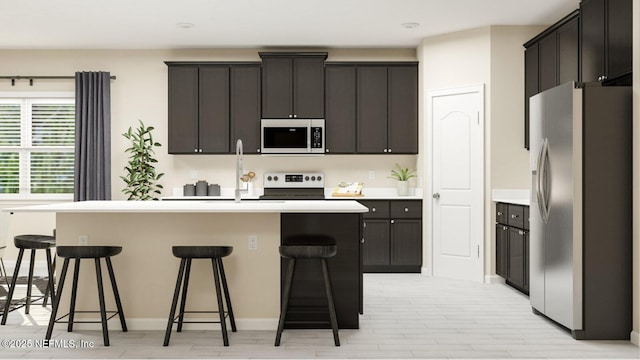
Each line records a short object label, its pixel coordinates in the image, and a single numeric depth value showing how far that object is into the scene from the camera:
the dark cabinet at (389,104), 6.81
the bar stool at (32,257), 4.27
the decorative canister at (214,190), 6.96
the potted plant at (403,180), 6.86
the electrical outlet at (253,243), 4.13
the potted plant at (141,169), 6.73
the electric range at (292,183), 7.01
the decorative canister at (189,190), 6.93
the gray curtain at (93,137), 6.86
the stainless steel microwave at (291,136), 6.77
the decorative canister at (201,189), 6.93
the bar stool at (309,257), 3.71
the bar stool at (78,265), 3.74
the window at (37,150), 7.17
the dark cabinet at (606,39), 3.85
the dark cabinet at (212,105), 6.82
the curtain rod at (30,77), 7.03
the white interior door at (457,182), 6.07
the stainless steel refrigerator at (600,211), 3.78
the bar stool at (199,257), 3.72
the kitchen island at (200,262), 4.11
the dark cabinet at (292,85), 6.76
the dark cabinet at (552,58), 4.80
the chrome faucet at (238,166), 4.36
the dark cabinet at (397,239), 6.51
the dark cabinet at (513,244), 5.14
